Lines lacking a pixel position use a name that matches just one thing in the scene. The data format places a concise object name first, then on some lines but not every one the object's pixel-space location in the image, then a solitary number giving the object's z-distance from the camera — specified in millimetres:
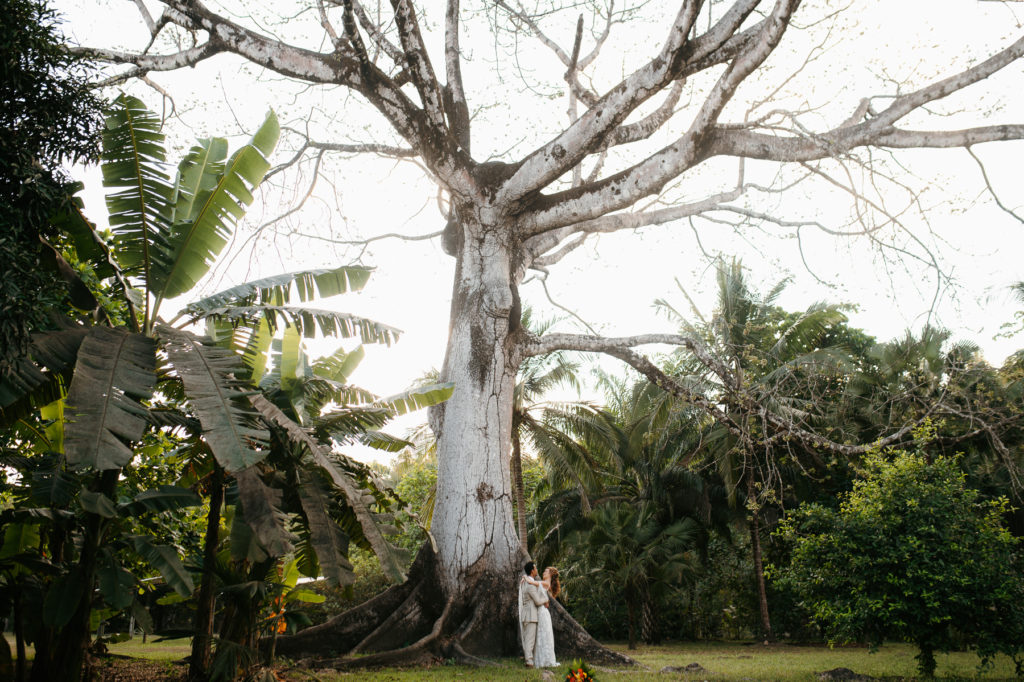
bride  9383
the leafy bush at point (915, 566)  8070
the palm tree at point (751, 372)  10570
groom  9539
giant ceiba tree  9875
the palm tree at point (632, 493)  20656
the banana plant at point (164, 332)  4855
